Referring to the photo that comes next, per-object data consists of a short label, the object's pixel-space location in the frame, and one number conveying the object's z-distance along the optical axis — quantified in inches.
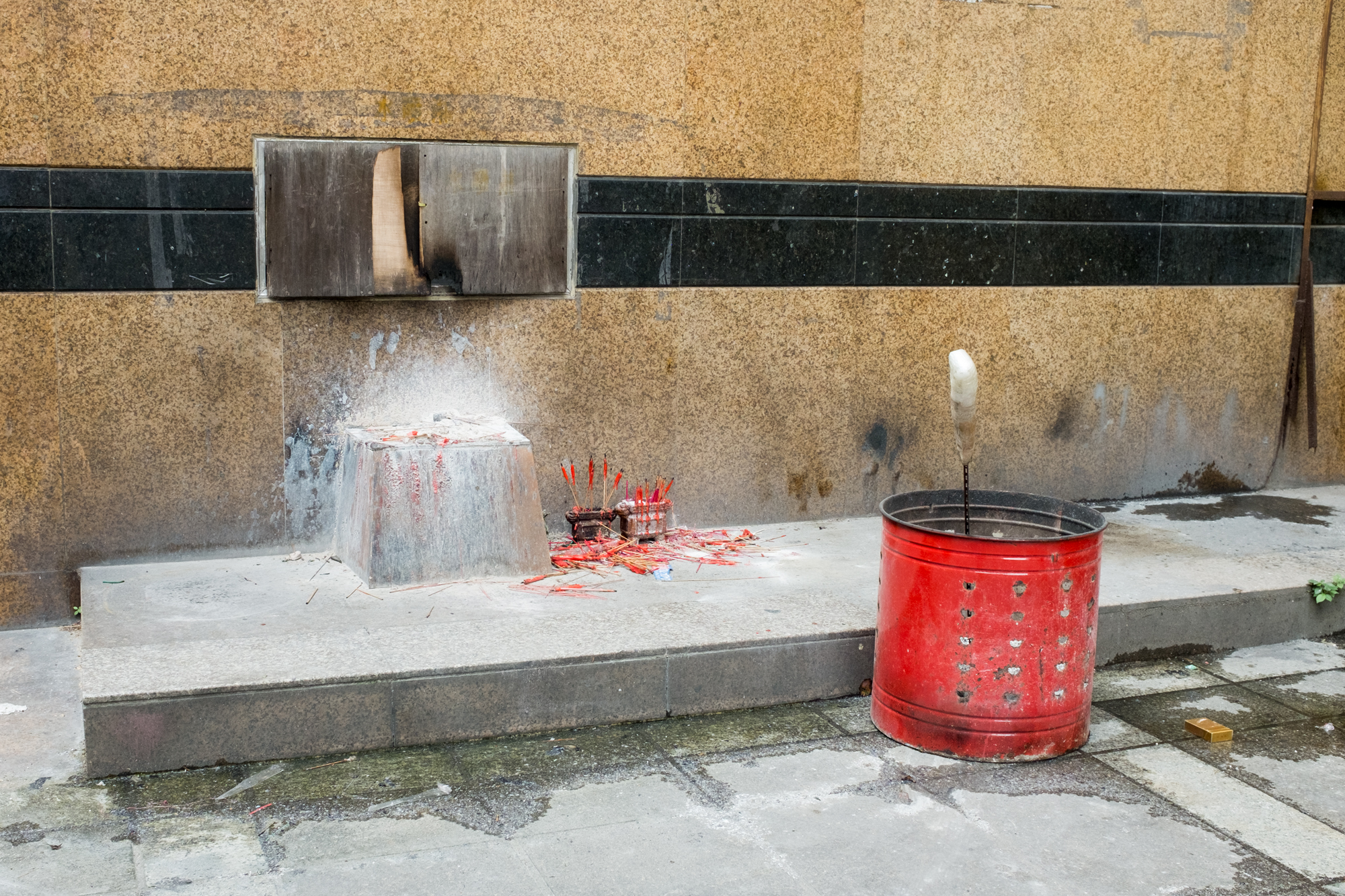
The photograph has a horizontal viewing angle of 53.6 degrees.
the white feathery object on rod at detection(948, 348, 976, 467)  181.3
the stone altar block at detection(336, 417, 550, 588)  234.2
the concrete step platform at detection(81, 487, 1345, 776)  184.5
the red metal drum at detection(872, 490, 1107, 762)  188.1
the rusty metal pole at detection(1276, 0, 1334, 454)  331.3
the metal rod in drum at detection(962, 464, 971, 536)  200.5
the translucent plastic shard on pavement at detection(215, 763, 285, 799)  176.8
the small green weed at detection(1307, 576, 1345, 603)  256.1
